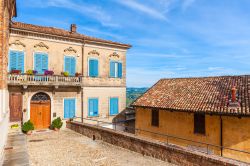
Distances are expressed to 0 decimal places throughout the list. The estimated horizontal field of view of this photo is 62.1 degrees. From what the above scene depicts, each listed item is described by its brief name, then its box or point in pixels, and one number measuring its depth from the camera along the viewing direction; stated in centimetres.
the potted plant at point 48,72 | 1847
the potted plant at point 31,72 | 1759
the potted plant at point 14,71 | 1691
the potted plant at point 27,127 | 1700
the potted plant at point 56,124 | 1867
